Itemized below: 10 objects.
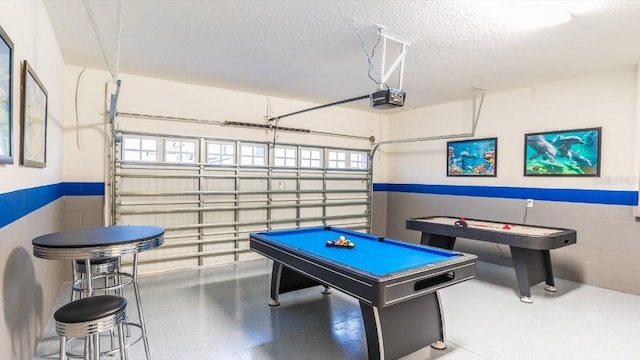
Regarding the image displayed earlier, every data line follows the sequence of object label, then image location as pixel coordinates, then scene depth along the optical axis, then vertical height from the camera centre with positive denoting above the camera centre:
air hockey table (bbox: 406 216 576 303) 3.81 -0.71
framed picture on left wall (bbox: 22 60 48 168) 2.25 +0.40
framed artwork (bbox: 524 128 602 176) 4.52 +0.39
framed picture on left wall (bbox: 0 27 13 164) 1.80 +0.41
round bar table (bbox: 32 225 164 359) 1.91 -0.41
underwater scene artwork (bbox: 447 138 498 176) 5.64 +0.37
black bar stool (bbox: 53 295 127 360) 1.73 -0.75
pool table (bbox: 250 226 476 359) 2.26 -0.73
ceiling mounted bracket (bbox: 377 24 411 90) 3.21 +1.38
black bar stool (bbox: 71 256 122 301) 2.68 -0.76
